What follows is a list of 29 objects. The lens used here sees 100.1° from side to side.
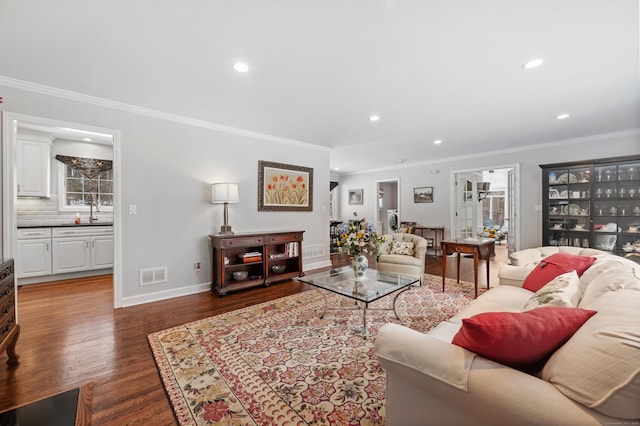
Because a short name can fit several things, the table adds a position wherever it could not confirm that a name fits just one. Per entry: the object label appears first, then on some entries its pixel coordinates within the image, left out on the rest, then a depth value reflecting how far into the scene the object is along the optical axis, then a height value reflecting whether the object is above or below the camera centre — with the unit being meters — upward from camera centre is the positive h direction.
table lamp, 3.70 +0.28
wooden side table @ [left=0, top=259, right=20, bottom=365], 1.81 -0.71
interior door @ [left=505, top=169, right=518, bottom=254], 5.41 -0.07
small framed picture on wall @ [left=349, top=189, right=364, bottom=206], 8.65 +0.52
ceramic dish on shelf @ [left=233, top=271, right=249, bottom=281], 3.82 -0.90
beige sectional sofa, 0.77 -0.57
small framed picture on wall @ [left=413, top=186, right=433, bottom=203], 6.91 +0.48
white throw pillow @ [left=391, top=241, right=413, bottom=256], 4.15 -0.55
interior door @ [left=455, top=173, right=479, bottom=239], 6.57 +0.17
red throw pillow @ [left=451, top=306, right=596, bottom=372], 0.98 -0.45
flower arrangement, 2.83 -0.31
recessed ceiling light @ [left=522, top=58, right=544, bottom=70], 2.21 +1.26
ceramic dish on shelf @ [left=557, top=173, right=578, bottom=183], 4.48 +0.58
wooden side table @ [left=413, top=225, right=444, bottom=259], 6.64 -0.49
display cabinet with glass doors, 4.03 +0.13
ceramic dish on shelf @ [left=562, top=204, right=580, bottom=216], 4.48 +0.05
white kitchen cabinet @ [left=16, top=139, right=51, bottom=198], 4.31 +0.75
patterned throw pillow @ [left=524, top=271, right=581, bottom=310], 1.37 -0.45
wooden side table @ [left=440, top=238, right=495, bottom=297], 3.51 -0.47
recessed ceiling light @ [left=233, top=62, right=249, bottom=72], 2.30 +1.28
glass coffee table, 2.44 -0.73
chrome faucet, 5.01 +0.00
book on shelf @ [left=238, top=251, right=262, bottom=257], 3.96 -0.62
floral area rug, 1.57 -1.14
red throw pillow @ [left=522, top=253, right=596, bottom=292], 2.11 -0.45
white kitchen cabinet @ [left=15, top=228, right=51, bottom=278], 4.05 -0.60
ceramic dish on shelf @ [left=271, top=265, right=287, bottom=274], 4.39 -0.92
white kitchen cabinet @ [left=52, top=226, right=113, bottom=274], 4.31 -0.60
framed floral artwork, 4.50 +0.46
